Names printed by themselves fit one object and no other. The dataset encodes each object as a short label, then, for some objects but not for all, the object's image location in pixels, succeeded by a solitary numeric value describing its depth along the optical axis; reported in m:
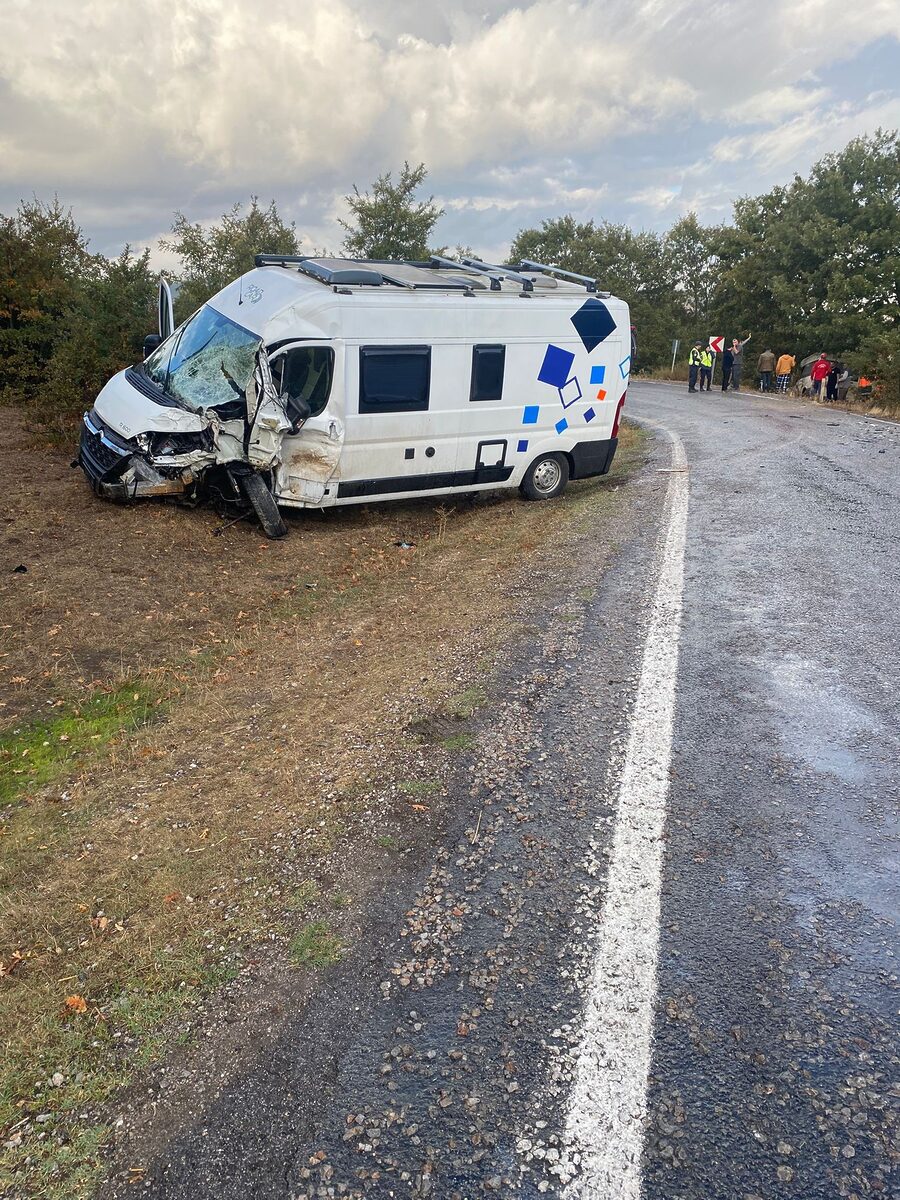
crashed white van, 8.31
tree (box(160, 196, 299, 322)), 20.03
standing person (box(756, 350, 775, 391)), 27.20
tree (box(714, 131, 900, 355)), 27.31
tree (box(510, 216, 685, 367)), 46.56
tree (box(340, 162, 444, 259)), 28.39
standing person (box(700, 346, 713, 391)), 25.84
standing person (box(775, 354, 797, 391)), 26.52
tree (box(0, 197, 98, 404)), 17.05
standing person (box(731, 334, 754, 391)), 26.97
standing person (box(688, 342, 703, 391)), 25.84
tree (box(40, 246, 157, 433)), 13.02
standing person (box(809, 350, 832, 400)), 23.22
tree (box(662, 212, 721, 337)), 48.00
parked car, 23.23
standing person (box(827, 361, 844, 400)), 23.50
